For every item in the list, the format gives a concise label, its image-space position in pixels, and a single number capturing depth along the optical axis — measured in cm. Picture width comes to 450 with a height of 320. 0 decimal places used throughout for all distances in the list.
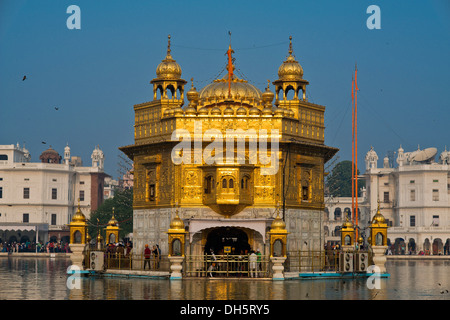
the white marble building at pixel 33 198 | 9588
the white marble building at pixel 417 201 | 9562
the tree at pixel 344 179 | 12661
